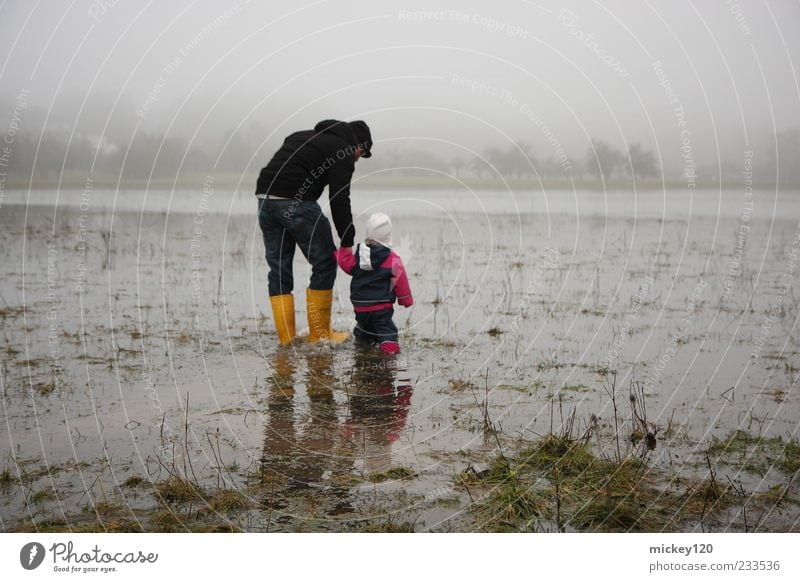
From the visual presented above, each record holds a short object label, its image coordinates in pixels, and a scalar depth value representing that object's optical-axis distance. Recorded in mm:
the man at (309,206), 9023
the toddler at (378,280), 9000
